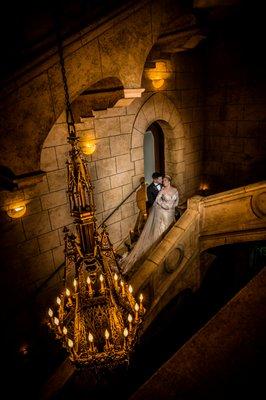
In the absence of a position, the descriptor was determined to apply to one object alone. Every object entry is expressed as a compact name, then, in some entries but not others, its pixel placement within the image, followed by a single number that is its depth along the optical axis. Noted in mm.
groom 8224
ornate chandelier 2408
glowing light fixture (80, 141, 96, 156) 6887
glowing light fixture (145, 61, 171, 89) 7754
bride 7363
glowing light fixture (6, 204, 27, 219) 5590
